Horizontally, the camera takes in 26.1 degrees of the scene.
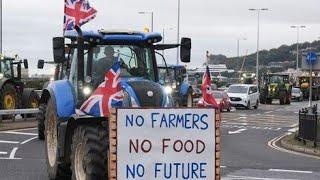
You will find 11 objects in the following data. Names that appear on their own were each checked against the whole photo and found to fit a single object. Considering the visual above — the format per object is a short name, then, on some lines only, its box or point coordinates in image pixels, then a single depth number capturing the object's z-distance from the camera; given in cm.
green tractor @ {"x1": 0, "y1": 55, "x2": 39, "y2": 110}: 2620
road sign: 2318
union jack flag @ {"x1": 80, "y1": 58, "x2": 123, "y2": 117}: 957
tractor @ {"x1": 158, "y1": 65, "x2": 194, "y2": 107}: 2997
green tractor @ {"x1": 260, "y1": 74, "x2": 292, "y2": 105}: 5600
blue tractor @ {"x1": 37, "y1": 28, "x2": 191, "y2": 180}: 1017
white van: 4544
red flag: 1684
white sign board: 855
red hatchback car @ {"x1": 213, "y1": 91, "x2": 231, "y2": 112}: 3981
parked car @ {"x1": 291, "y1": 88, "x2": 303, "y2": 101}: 6957
